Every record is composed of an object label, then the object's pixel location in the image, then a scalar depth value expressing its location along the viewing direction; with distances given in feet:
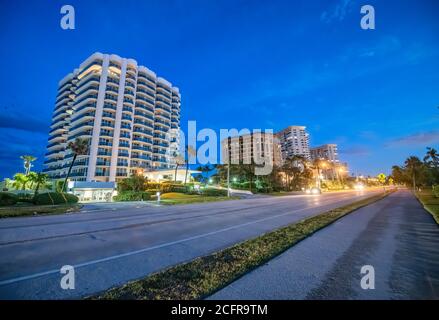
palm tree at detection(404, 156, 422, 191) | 245.90
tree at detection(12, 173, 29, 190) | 169.94
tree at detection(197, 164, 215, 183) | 269.44
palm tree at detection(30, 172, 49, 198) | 124.57
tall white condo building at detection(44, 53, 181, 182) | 204.03
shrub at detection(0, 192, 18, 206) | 64.45
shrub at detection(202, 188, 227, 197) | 140.20
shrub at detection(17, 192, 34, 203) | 71.09
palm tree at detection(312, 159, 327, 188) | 268.33
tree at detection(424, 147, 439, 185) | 187.84
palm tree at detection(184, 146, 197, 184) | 217.36
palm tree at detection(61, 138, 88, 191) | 121.95
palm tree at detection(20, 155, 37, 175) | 214.18
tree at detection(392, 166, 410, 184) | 333.72
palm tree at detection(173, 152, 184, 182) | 232.96
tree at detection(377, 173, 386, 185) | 501.52
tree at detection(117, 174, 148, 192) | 126.00
